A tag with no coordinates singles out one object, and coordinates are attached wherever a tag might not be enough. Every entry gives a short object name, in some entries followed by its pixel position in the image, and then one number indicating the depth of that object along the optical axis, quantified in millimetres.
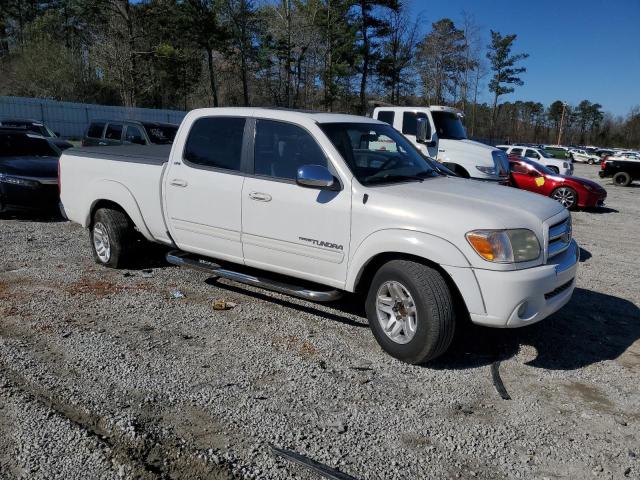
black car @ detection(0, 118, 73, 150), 15133
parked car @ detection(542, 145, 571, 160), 38781
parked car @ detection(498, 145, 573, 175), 23438
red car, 14242
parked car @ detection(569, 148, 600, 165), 52625
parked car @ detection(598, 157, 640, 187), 23859
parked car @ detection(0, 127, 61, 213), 9109
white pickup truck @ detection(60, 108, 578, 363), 3781
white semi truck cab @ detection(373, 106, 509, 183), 11711
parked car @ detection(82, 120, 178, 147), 13212
